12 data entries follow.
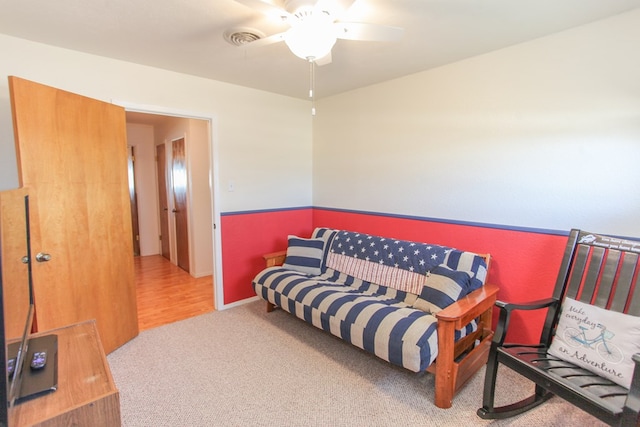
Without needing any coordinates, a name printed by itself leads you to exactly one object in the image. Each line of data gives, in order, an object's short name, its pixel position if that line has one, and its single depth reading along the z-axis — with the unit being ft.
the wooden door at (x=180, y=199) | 14.17
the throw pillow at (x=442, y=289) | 6.95
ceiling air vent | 6.50
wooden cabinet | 3.24
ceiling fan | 4.77
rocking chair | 4.84
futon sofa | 6.12
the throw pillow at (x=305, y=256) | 10.15
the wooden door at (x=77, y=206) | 6.35
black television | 2.62
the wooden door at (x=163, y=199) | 16.39
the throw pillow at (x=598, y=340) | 5.07
